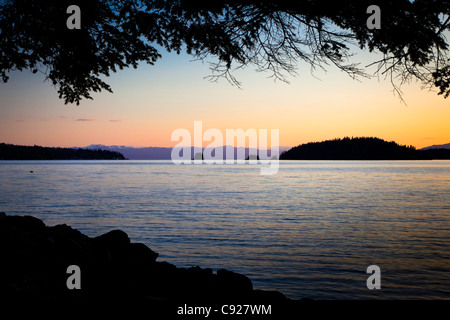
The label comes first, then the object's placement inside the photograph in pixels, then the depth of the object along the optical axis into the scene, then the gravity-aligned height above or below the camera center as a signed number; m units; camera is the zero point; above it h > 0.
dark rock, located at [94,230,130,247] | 8.09 -1.86
